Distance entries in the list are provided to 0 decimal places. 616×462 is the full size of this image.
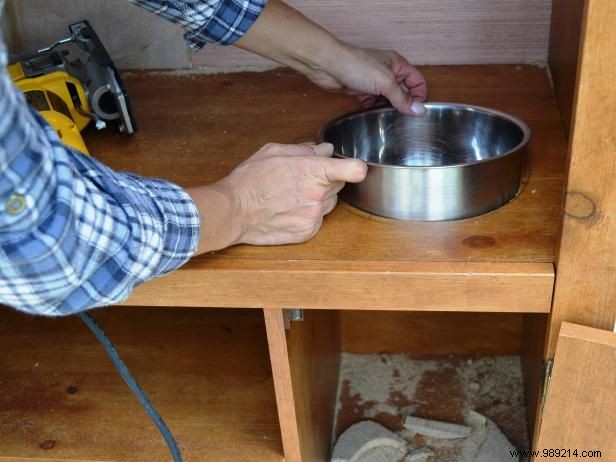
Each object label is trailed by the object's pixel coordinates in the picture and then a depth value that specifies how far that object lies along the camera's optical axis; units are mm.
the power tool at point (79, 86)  998
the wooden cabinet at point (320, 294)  706
